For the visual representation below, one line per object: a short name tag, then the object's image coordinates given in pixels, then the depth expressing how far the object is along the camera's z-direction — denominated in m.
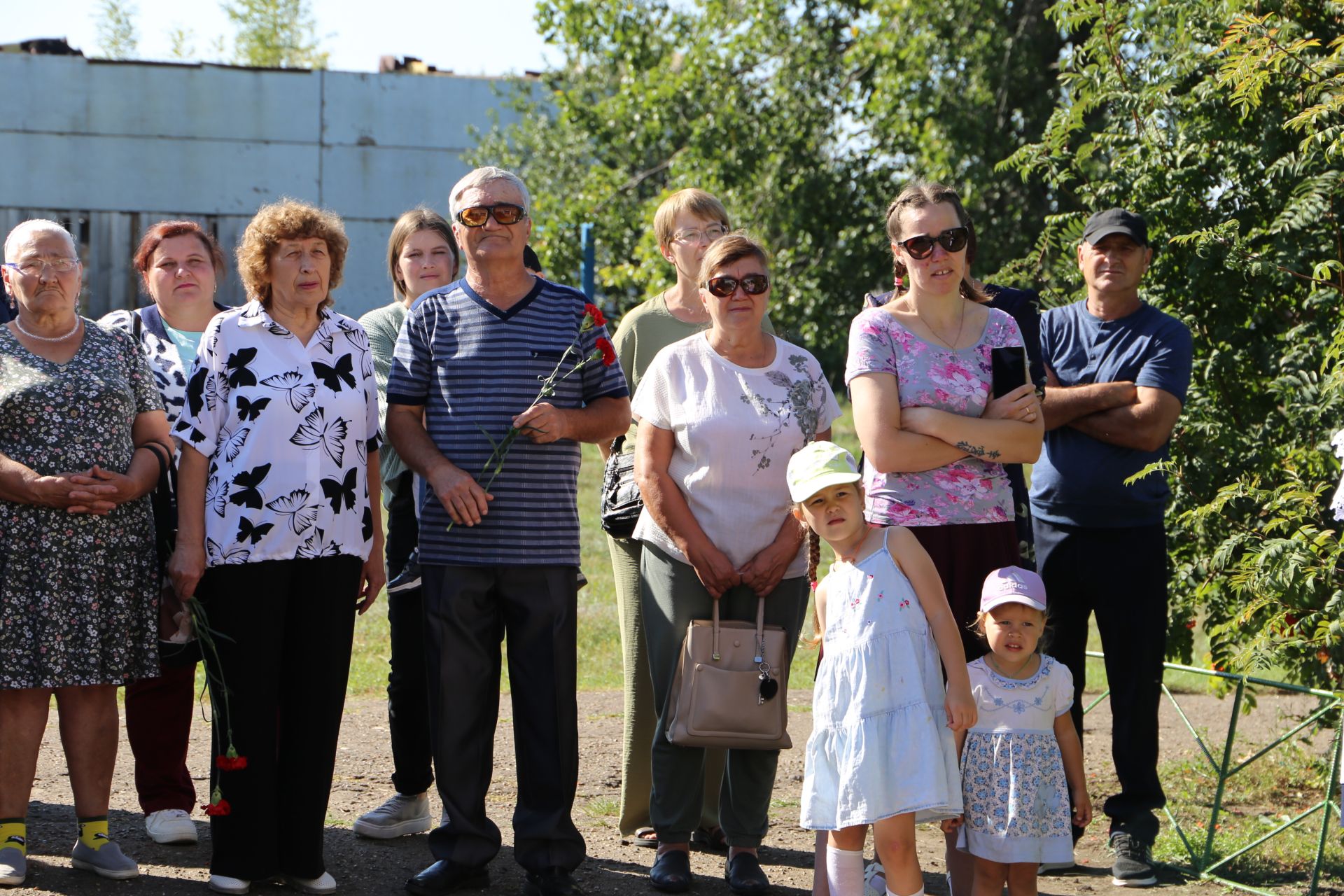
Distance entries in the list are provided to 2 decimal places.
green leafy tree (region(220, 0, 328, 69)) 44.03
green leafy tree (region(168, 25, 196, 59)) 43.68
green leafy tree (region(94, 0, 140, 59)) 44.59
